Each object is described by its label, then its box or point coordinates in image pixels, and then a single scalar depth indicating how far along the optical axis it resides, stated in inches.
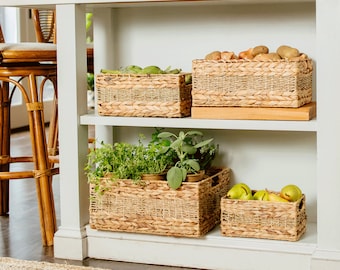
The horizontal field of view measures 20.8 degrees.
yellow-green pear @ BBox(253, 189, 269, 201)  115.2
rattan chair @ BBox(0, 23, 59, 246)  130.9
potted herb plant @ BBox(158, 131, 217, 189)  114.3
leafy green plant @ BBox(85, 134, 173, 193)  118.8
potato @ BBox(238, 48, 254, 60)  119.4
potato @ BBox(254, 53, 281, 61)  113.0
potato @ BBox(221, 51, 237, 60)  117.9
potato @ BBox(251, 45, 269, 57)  118.5
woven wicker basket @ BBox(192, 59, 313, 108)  109.6
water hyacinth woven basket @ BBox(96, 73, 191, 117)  116.3
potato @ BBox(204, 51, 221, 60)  118.8
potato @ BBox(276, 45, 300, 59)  116.2
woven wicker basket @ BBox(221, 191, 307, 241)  110.9
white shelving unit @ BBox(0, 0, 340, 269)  107.1
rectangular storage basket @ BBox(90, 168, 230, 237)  114.4
